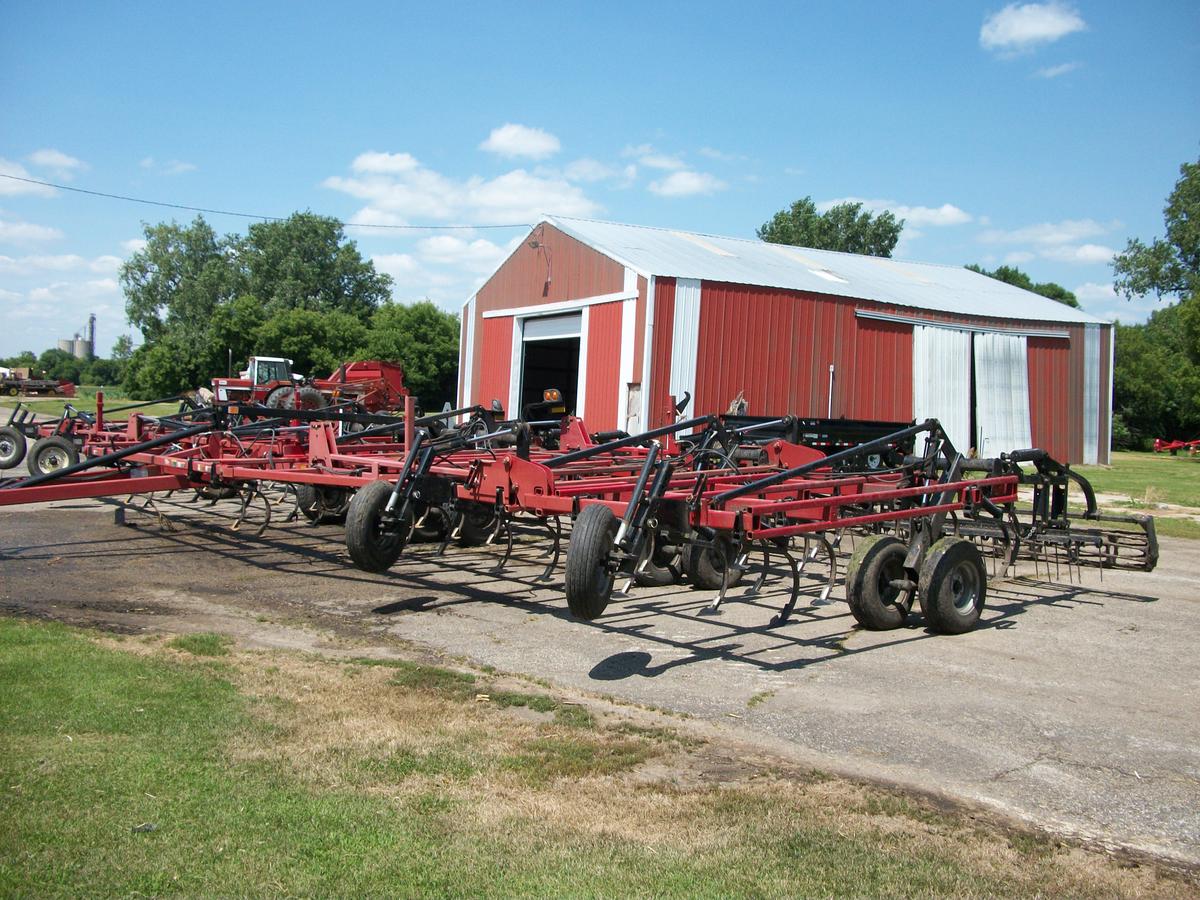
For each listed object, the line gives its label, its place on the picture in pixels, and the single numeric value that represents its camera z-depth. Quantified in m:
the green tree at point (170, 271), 72.12
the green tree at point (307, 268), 71.94
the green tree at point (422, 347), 54.00
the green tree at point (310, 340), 54.34
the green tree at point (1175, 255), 53.12
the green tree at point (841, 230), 63.84
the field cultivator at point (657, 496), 6.38
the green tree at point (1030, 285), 72.06
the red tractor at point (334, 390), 19.14
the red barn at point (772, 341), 19.78
